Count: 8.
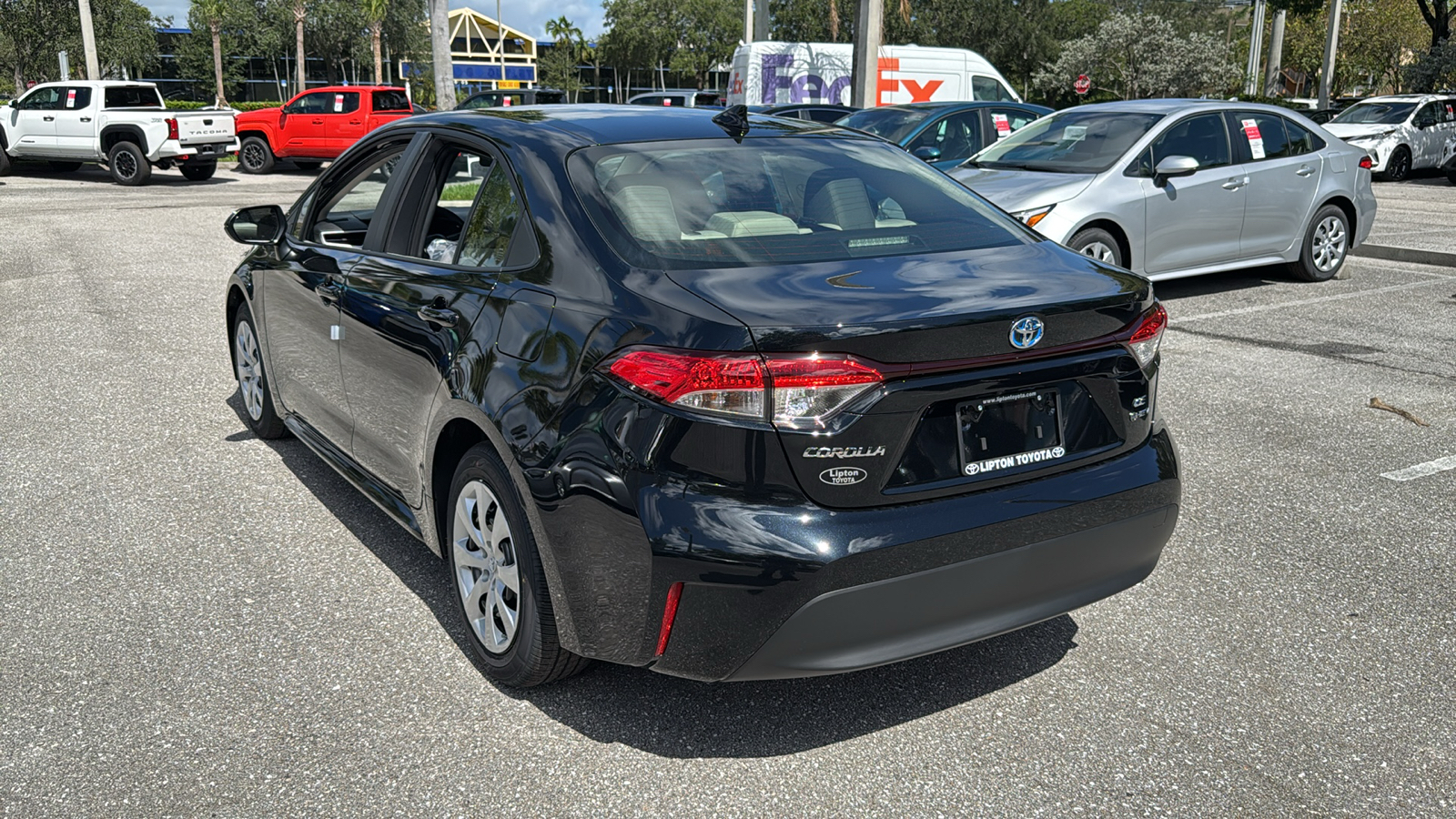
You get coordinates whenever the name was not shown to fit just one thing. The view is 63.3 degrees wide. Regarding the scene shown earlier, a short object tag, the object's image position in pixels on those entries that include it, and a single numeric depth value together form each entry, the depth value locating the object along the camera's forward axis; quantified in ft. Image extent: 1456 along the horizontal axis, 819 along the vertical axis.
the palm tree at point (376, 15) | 239.09
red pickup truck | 76.23
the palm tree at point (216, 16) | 233.55
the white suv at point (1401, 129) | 75.82
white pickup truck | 67.21
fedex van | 76.33
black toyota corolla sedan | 8.89
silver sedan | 29.76
